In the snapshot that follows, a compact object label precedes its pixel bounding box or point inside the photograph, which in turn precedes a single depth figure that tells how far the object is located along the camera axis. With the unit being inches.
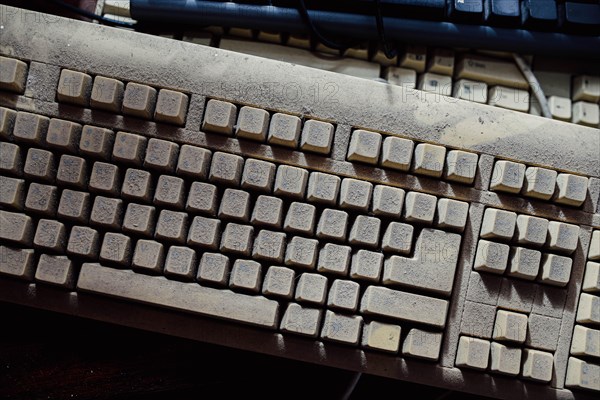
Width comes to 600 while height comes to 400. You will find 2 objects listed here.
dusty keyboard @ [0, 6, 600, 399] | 29.7
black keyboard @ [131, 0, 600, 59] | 32.8
